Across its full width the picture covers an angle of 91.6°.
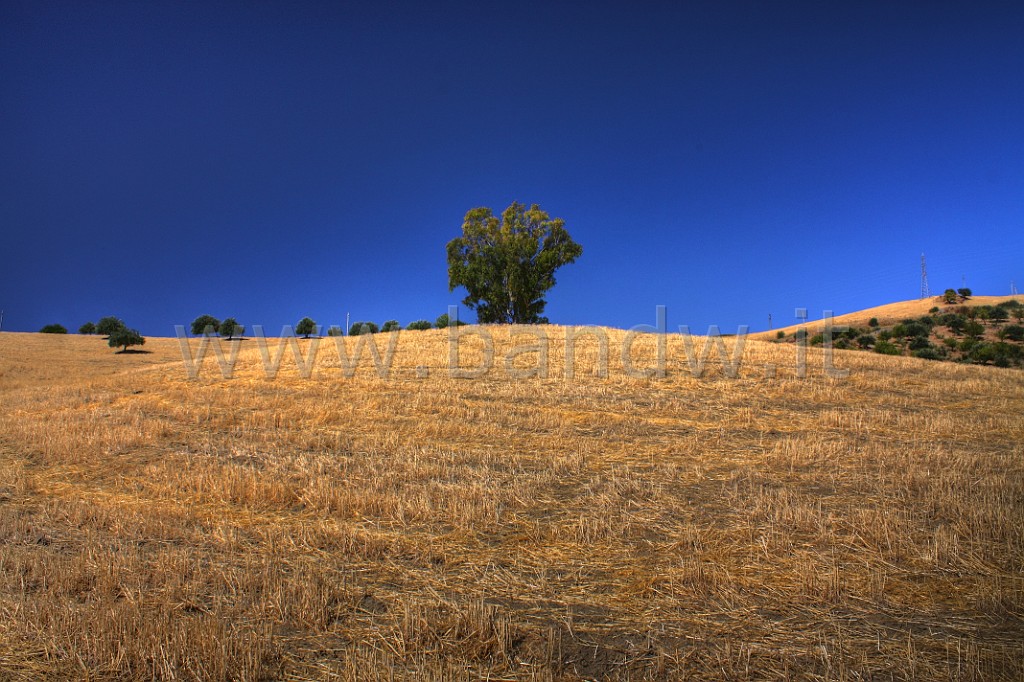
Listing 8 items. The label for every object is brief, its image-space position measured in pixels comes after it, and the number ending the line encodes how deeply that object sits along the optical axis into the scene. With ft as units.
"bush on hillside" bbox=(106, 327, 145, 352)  172.75
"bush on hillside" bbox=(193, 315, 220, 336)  243.81
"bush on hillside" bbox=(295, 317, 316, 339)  258.39
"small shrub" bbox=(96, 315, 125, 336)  208.70
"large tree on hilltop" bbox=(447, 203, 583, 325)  162.40
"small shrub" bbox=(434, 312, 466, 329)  198.24
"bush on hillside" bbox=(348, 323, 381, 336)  223.51
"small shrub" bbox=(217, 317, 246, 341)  239.50
